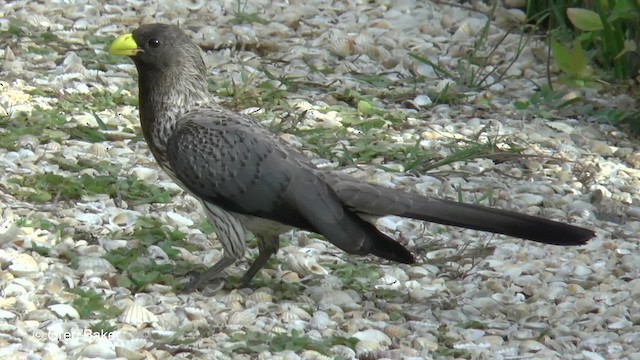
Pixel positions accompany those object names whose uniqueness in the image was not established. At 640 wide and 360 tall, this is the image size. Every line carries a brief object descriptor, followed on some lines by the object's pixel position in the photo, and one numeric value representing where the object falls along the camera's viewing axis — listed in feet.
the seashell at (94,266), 32.58
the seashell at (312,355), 29.09
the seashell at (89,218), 35.60
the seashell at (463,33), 53.26
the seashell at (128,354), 27.73
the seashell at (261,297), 32.68
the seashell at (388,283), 34.30
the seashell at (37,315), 29.17
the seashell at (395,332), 31.12
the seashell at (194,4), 53.67
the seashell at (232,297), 32.48
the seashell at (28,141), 39.96
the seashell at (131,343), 28.32
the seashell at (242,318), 30.83
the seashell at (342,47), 50.47
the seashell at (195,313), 31.01
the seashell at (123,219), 35.96
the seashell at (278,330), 30.42
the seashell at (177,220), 36.70
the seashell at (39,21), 50.34
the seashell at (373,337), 30.58
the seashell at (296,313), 31.60
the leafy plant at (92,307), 29.84
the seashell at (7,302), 29.66
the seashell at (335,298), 32.76
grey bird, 32.12
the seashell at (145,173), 39.18
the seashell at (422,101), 47.01
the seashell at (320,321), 31.24
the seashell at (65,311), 29.58
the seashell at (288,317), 31.40
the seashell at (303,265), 34.71
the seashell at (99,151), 40.37
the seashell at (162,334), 29.25
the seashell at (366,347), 29.80
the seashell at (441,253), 36.32
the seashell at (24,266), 31.55
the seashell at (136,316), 29.78
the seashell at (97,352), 27.68
